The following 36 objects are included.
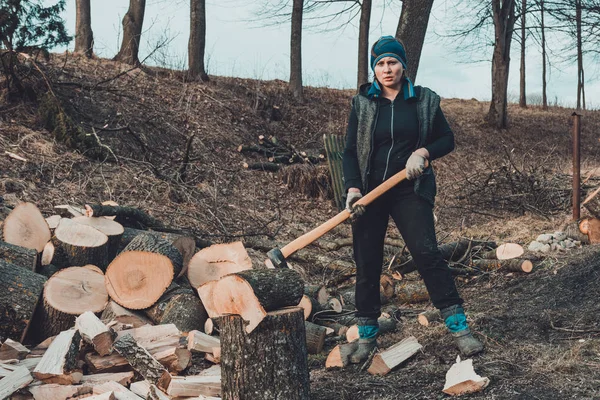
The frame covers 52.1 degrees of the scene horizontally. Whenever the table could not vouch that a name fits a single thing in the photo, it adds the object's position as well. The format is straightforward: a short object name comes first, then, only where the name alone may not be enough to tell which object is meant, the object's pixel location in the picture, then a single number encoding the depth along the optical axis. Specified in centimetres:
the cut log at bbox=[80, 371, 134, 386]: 407
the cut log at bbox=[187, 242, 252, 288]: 546
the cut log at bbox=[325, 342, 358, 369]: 422
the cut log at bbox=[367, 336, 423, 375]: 395
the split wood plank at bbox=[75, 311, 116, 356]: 423
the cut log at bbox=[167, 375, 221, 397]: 372
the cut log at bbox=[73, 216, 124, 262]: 603
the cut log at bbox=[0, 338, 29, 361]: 434
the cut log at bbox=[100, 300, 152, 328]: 498
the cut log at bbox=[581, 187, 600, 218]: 748
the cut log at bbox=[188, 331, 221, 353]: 448
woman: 396
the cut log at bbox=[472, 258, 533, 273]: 638
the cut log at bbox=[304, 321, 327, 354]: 487
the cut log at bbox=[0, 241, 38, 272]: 526
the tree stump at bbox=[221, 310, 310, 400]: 332
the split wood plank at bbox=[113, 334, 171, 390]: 389
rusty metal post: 814
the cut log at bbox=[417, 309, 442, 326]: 503
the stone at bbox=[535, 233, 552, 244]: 740
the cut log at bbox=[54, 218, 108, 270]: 569
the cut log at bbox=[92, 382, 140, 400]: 374
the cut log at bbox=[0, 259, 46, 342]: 468
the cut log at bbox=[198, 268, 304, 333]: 326
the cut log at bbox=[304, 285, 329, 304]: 587
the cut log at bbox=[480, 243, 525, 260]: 657
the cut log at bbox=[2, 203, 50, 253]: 577
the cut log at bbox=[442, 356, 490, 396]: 339
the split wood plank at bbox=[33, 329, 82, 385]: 394
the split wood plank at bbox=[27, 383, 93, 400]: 387
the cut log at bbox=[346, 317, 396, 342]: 510
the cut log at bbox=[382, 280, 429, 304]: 627
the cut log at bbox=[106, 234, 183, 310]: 507
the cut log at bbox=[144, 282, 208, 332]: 503
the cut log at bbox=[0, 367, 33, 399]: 373
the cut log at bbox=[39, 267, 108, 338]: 490
